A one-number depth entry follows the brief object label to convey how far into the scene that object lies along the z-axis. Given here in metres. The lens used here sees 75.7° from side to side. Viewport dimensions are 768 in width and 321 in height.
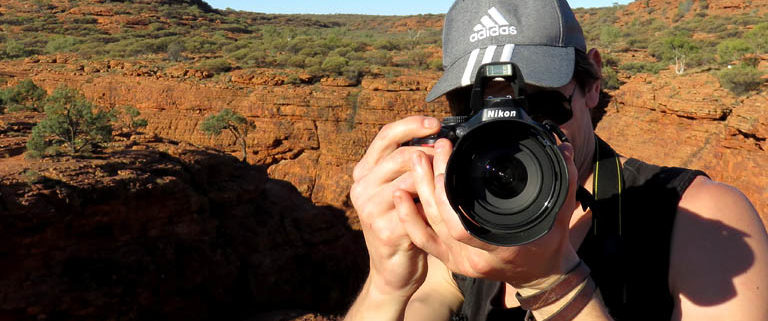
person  1.09
